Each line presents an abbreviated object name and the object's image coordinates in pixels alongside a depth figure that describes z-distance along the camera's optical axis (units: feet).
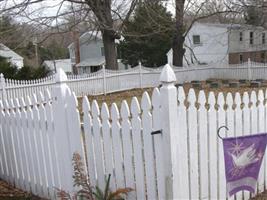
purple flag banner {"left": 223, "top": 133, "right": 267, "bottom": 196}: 11.49
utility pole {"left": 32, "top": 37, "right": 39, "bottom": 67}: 163.24
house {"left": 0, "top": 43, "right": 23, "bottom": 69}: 125.81
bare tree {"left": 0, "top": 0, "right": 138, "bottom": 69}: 67.62
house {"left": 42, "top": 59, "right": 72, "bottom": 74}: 200.64
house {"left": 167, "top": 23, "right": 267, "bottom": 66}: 120.88
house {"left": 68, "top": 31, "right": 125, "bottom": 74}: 160.98
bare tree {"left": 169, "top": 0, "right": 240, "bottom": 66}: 83.16
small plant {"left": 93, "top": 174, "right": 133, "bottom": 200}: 11.59
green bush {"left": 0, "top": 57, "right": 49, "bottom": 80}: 70.95
